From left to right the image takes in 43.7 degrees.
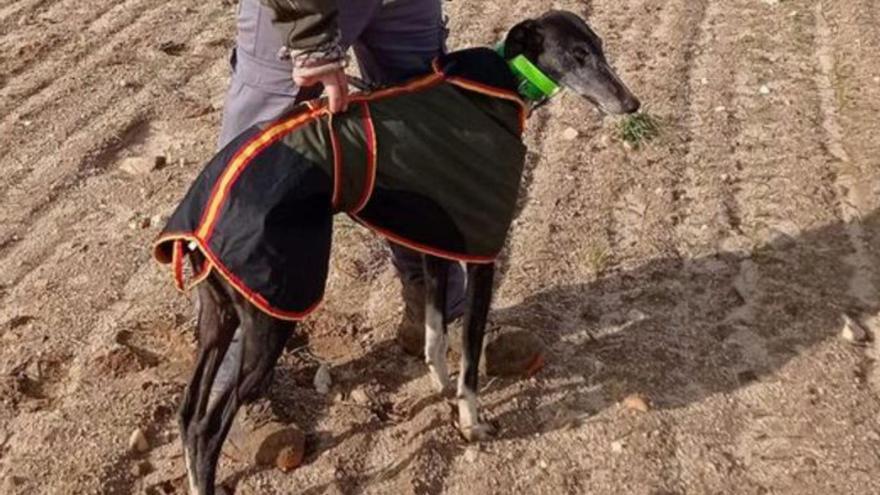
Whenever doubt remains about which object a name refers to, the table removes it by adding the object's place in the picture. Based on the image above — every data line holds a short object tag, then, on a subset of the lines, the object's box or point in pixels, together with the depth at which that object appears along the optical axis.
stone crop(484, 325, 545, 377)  3.86
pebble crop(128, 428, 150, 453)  3.51
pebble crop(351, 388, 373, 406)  3.77
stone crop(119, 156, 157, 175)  5.12
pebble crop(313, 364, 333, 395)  3.83
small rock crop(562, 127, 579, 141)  5.44
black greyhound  3.06
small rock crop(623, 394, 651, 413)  3.79
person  2.91
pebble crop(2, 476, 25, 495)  3.32
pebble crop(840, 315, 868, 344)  4.12
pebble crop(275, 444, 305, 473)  3.46
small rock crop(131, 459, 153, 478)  3.43
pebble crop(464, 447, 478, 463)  3.56
